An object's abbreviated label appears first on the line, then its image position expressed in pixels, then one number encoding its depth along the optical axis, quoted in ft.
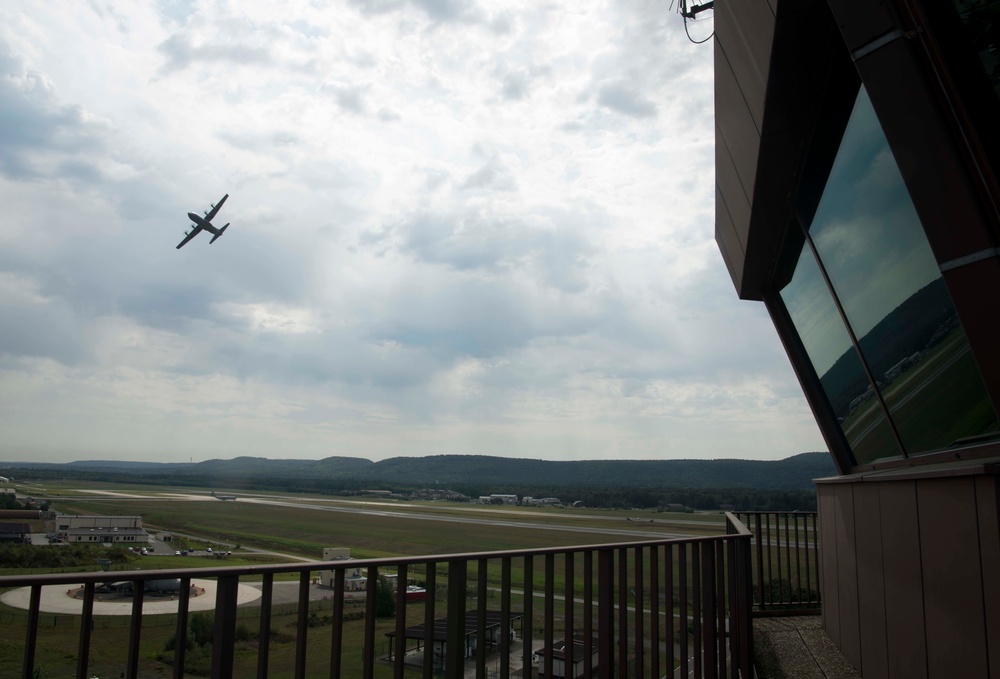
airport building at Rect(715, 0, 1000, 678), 8.40
